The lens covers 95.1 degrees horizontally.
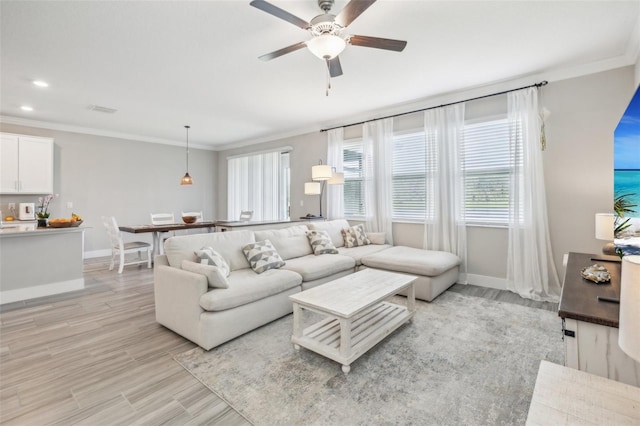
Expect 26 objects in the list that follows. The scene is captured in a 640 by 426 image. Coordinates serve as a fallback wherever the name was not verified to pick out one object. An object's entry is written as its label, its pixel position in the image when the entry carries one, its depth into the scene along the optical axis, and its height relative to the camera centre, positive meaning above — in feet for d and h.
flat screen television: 7.30 +1.15
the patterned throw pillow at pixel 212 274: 8.30 -1.68
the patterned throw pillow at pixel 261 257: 10.42 -1.53
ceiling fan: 6.19 +4.33
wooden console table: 4.08 -1.84
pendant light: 19.83 +2.31
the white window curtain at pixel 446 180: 13.85 +1.64
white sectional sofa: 8.09 -2.18
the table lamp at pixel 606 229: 8.79 -0.47
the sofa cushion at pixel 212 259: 9.12 -1.38
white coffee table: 6.95 -2.93
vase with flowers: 12.85 -0.15
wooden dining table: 15.68 -0.74
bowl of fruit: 12.68 -0.30
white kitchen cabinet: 16.25 +2.99
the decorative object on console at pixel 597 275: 5.82 -1.25
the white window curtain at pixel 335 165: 18.24 +3.10
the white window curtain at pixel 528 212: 11.75 +0.08
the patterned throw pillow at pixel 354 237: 15.56 -1.21
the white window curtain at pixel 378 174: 16.16 +2.26
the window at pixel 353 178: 17.89 +2.24
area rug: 5.60 -3.73
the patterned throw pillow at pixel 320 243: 13.53 -1.34
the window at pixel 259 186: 22.56 +2.41
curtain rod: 11.73 +5.29
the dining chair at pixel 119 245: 16.24 -1.73
